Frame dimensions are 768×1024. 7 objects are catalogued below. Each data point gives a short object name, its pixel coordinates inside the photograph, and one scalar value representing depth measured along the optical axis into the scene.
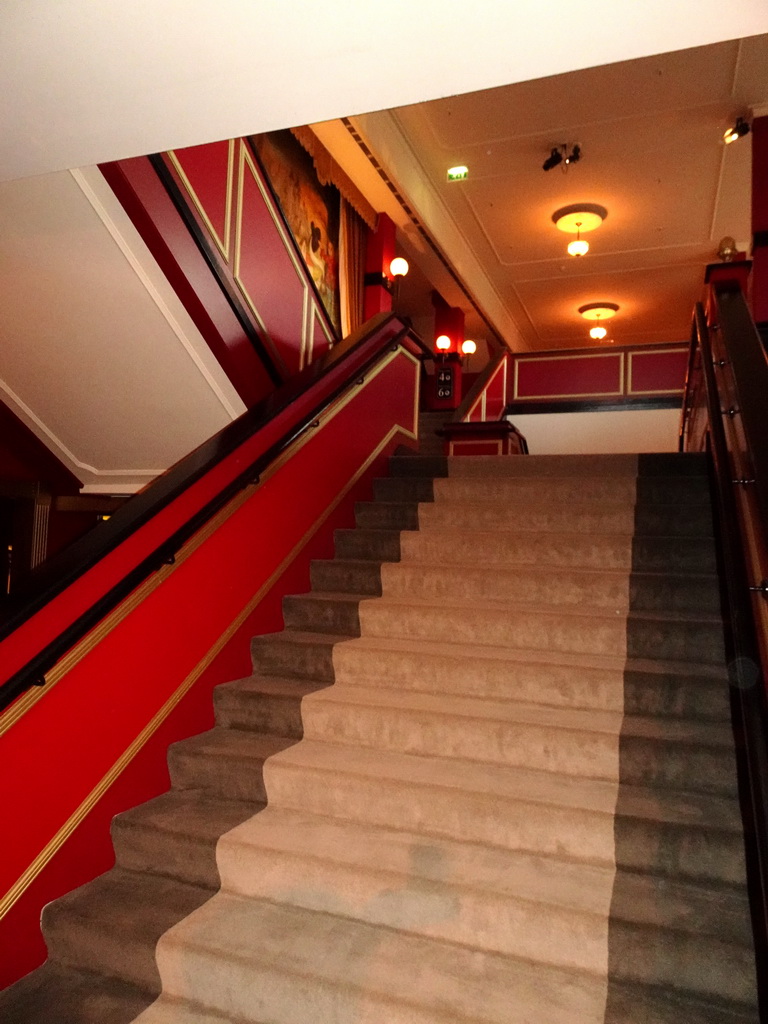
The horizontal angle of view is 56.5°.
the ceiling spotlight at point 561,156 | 7.31
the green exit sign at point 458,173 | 7.82
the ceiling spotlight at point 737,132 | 6.63
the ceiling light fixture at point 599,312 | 11.76
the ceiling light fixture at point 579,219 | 8.53
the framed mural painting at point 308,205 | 6.20
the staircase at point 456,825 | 1.78
